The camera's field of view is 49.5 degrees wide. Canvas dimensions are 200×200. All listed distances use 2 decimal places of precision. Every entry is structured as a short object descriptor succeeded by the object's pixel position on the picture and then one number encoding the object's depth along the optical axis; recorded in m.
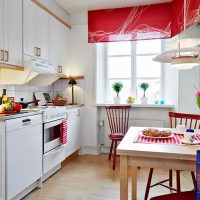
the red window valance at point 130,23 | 3.63
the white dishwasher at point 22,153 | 2.05
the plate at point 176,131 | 2.10
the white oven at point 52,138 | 2.71
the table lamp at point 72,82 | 3.93
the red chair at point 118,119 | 3.82
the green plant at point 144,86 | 3.86
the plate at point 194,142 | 1.67
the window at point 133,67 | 4.04
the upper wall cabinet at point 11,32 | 2.34
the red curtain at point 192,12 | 2.71
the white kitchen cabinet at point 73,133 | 3.42
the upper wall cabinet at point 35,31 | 2.80
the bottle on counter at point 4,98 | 2.59
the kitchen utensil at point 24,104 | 2.92
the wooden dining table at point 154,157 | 1.43
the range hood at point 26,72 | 2.72
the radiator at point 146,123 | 3.75
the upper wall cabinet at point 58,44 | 3.46
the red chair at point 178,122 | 2.11
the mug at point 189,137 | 1.69
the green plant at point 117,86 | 3.94
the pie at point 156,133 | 1.93
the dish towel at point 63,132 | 3.09
